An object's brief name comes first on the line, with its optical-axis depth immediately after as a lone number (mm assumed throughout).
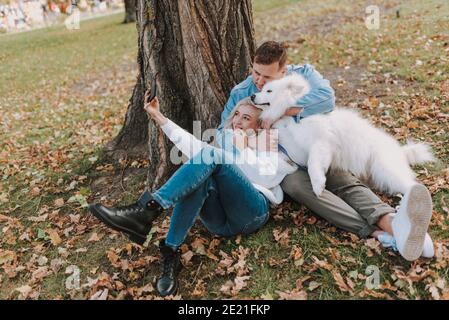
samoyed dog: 3523
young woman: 3092
